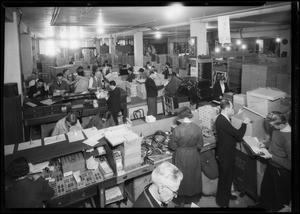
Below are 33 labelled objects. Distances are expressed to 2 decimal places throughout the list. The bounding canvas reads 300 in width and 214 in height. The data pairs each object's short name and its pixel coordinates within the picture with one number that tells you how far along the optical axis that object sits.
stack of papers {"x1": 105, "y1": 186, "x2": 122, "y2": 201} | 4.09
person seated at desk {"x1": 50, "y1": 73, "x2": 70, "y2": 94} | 8.48
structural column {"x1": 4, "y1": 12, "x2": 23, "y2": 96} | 5.47
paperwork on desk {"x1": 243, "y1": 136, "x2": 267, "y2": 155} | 4.03
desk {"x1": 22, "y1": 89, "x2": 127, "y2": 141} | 6.40
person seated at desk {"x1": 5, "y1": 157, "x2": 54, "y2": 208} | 2.69
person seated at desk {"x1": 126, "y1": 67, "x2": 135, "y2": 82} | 10.89
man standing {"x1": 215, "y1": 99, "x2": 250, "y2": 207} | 3.97
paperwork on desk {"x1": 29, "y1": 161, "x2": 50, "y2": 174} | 3.46
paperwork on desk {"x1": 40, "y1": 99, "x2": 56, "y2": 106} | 6.78
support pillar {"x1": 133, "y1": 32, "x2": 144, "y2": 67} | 15.20
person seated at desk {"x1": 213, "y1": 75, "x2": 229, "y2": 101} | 7.45
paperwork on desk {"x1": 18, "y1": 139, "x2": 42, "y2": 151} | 3.61
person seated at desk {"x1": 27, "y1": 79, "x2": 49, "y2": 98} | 7.91
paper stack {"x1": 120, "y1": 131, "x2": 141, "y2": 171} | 3.72
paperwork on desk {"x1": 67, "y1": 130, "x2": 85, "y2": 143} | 3.88
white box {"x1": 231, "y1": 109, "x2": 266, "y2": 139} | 4.43
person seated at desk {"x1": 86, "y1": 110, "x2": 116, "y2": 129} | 4.99
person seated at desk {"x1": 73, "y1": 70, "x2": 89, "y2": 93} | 8.98
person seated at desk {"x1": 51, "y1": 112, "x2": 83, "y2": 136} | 4.50
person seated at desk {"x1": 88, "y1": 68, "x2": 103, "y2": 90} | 9.04
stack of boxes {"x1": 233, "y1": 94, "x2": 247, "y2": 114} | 4.94
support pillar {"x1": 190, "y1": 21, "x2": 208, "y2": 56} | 8.85
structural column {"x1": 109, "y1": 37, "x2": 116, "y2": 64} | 18.05
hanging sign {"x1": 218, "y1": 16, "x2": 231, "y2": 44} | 4.78
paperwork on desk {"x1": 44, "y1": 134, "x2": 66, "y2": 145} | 3.79
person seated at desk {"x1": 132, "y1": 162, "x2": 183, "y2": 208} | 2.35
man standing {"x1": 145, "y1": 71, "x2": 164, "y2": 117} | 8.19
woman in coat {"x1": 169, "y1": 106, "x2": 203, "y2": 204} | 4.01
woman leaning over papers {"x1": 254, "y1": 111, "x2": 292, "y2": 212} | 3.35
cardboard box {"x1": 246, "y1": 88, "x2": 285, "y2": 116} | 4.28
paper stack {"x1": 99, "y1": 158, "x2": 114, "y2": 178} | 3.67
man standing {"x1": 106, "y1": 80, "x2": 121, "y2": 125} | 6.95
